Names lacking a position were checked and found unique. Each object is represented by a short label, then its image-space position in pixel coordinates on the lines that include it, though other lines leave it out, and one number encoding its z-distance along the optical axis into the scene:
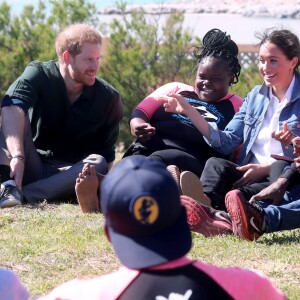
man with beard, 11.86
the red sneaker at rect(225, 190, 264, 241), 8.96
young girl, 11.28
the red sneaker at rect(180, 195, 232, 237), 9.20
